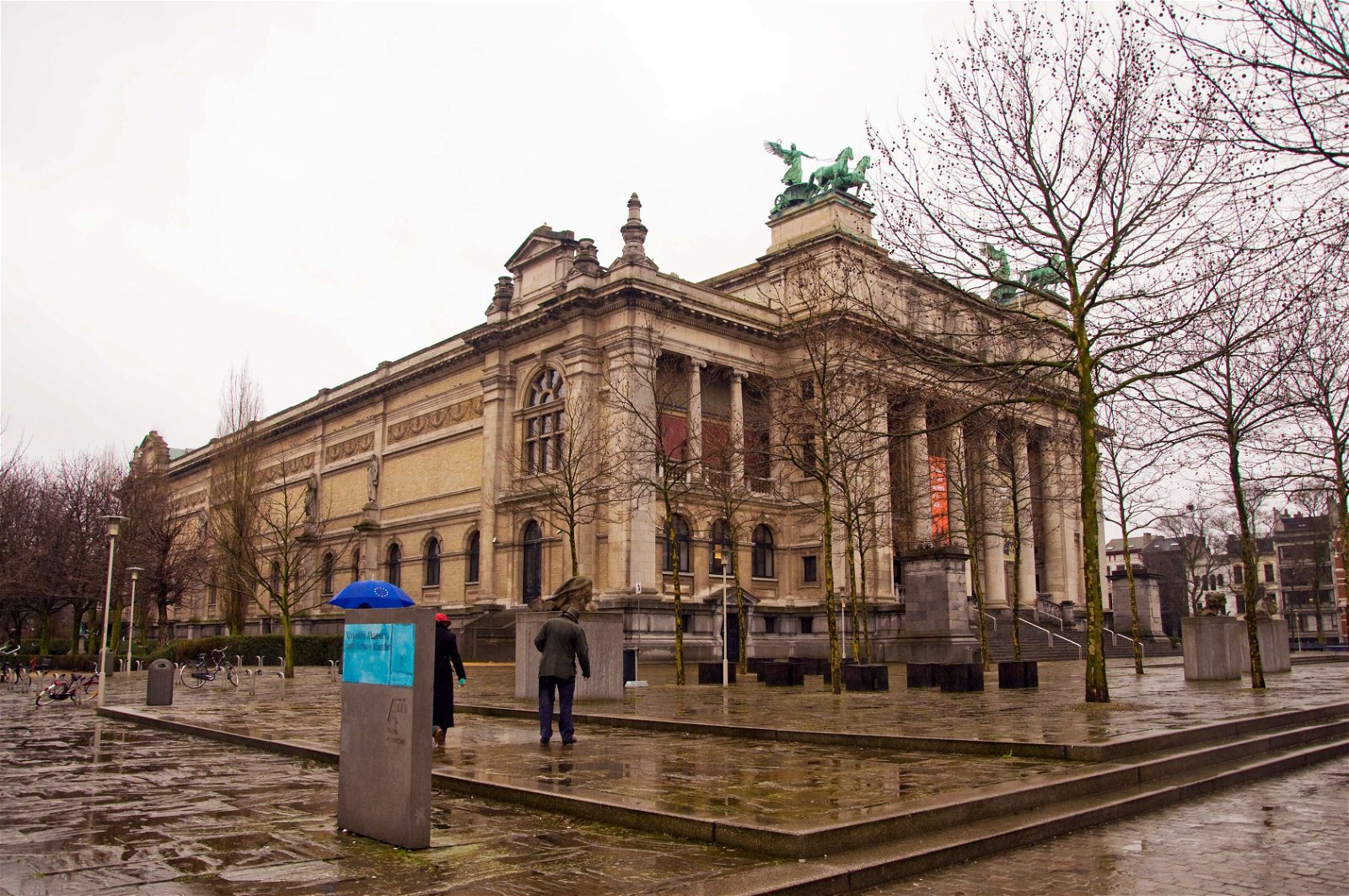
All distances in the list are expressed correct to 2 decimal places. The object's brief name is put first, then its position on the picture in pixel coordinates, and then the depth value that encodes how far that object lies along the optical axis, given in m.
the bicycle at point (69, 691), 25.08
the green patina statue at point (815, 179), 51.34
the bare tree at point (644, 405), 36.47
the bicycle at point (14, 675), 35.06
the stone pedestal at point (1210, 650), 24.36
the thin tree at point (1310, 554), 38.38
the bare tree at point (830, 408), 21.00
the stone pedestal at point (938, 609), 33.81
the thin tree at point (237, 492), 47.22
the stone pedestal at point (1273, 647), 28.12
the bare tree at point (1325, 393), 23.78
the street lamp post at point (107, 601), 22.14
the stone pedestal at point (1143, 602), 52.09
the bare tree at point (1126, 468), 26.08
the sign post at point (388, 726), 7.20
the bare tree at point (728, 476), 30.75
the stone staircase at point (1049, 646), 45.28
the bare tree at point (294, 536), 50.72
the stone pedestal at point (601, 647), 20.34
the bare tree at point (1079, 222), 17.50
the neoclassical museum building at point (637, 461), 41.62
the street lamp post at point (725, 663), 26.73
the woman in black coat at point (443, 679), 13.06
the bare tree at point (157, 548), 51.03
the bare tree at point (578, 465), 36.38
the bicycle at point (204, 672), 31.28
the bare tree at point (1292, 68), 10.78
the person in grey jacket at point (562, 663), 12.83
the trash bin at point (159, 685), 22.12
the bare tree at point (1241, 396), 20.98
